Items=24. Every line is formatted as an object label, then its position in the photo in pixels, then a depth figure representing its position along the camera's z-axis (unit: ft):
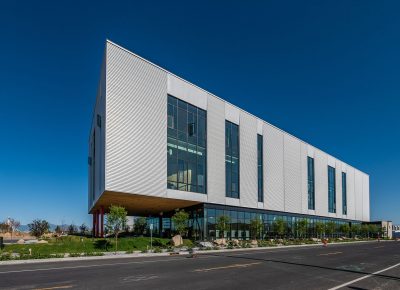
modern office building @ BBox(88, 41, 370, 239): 111.65
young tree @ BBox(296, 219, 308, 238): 202.50
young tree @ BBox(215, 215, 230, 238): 143.28
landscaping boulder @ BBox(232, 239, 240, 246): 141.43
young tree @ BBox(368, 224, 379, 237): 309.71
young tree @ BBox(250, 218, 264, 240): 162.50
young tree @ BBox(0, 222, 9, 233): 319.47
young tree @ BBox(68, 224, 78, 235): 246.02
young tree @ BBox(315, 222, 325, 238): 222.07
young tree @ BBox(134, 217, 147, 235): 218.87
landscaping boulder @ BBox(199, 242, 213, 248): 128.59
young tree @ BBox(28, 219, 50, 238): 195.00
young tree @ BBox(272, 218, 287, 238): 180.96
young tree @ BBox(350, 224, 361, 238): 280.96
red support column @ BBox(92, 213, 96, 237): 173.27
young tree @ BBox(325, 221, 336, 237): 231.93
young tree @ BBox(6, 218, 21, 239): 322.67
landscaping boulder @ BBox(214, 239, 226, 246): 136.77
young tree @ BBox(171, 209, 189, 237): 127.45
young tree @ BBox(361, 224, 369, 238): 297.92
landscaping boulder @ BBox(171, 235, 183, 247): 126.41
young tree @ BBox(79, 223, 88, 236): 249.79
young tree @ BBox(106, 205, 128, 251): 102.53
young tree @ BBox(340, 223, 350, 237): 267.37
